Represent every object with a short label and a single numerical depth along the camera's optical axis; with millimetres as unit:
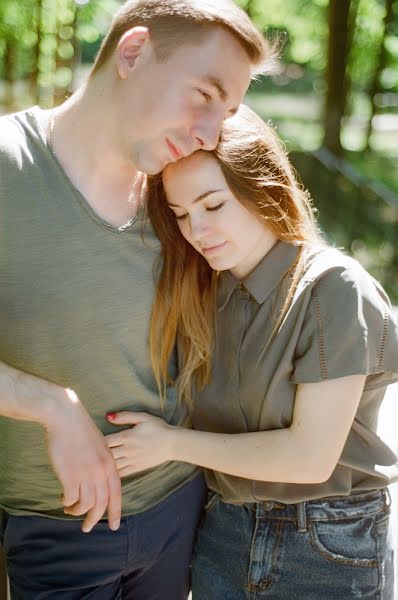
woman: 2023
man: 1971
